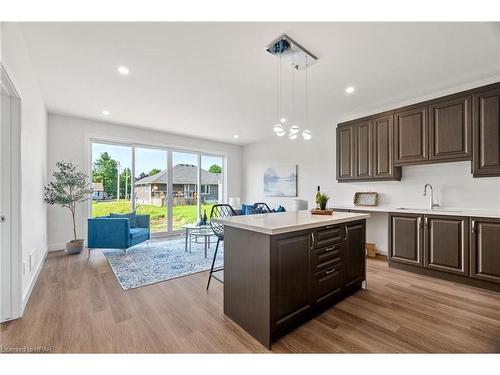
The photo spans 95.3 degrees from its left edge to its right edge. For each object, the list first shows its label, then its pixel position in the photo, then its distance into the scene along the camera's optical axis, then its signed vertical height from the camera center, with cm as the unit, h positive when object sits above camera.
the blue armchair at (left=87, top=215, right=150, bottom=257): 394 -78
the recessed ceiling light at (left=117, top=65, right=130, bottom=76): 272 +144
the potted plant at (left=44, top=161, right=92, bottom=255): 396 -6
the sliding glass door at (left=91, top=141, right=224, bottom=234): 508 +12
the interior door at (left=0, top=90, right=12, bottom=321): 199 -21
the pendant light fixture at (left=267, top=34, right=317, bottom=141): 225 +141
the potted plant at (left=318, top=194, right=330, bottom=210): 273 -17
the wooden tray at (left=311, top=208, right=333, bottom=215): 262 -29
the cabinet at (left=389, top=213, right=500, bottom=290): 262 -77
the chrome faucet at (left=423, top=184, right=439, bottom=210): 341 -25
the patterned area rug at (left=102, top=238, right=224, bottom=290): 304 -121
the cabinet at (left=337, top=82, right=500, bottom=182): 274 +70
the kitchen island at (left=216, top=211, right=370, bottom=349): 168 -69
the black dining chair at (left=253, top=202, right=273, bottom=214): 380 -40
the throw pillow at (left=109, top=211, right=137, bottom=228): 450 -60
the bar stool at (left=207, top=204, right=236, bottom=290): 285 -57
